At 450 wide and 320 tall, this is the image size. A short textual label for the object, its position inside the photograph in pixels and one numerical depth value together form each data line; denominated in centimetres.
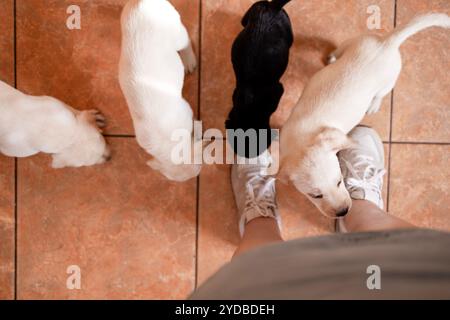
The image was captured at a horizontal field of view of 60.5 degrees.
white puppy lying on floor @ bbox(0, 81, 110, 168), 140
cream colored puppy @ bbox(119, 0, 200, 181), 128
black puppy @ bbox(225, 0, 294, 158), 139
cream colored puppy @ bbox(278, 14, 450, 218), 130
